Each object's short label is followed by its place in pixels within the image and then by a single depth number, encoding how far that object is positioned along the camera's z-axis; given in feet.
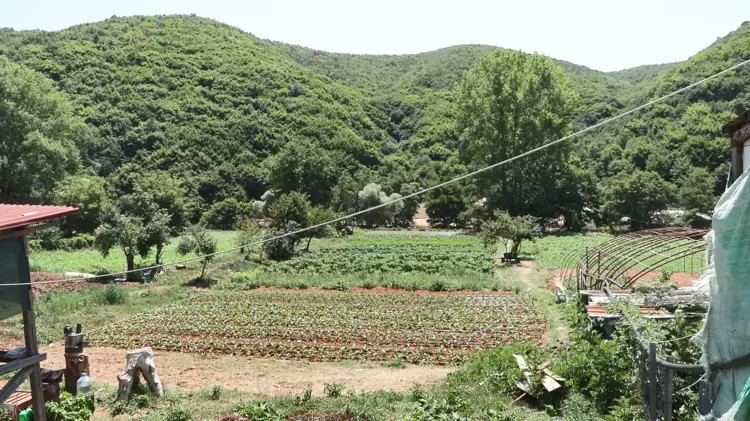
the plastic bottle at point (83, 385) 36.50
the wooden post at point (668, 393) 20.59
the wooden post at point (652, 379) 21.29
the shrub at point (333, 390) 36.52
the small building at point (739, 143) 18.97
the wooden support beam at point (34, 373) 27.99
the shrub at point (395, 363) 47.55
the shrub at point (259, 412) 30.88
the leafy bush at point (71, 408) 31.27
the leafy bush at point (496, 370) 36.32
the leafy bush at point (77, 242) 133.49
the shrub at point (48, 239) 132.05
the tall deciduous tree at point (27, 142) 128.67
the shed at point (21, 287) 26.45
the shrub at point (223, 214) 205.77
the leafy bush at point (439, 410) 29.17
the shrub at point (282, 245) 114.93
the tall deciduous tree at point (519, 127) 170.91
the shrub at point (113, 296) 73.45
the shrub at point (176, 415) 31.76
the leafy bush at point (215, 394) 37.44
